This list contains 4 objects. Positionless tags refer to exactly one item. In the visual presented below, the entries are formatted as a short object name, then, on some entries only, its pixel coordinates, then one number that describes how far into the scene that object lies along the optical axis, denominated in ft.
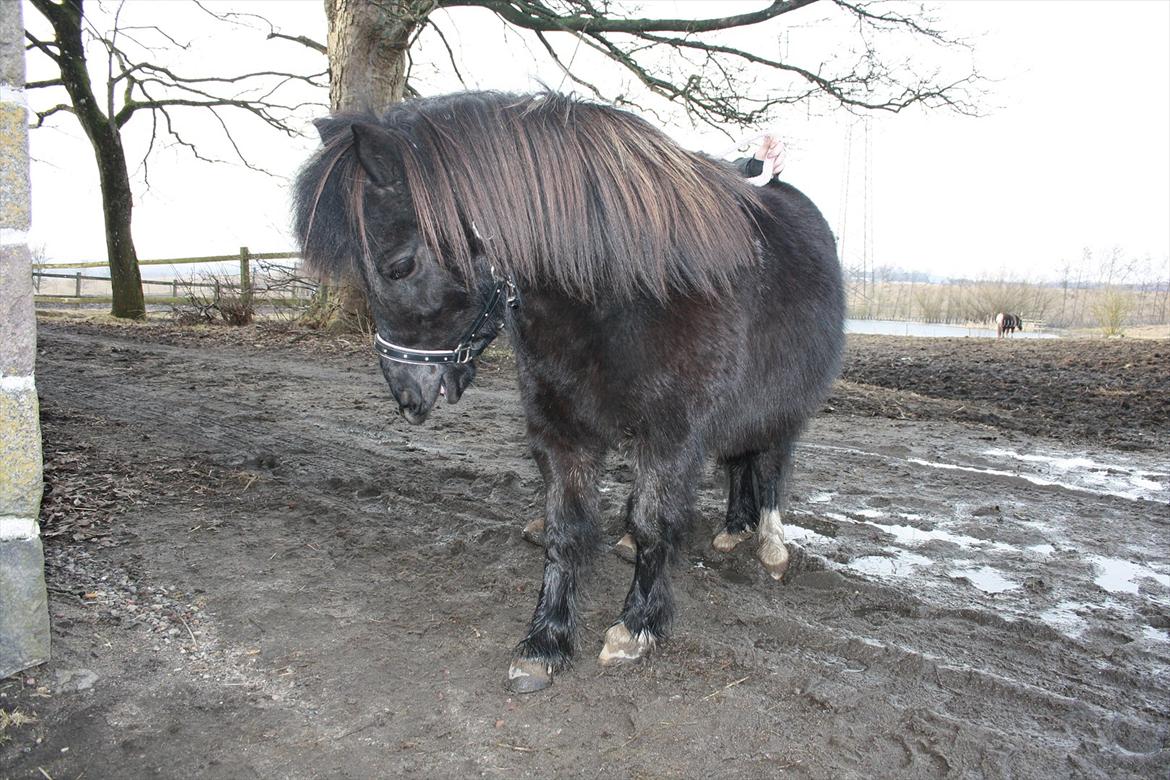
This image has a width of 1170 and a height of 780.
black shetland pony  8.02
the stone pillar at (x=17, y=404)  7.64
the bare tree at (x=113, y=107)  50.19
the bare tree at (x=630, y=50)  33.76
